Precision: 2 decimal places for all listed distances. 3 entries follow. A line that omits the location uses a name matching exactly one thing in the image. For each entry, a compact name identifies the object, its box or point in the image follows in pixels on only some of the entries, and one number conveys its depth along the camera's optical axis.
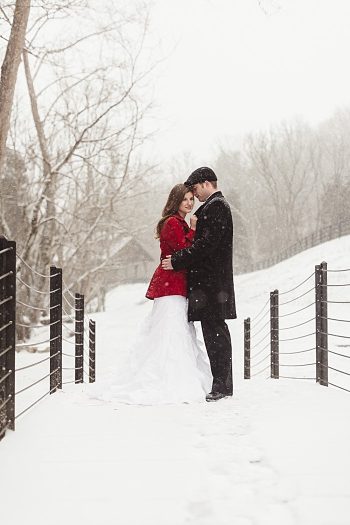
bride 5.12
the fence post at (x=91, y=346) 9.00
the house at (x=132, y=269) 40.69
